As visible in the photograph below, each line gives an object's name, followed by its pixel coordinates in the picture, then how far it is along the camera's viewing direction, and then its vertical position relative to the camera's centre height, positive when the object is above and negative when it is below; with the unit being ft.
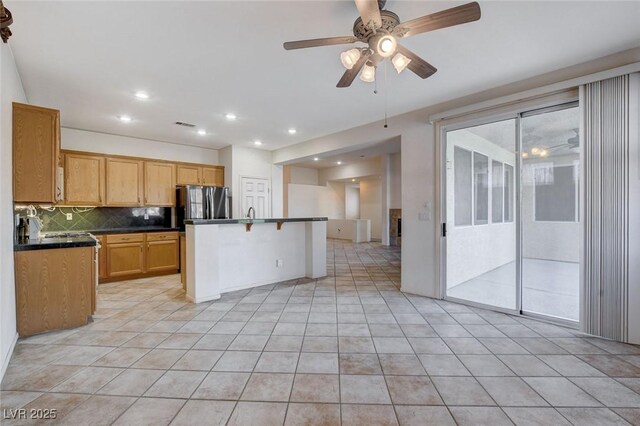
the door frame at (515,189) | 10.17 +0.96
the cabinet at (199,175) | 20.34 +2.82
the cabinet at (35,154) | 9.00 +1.97
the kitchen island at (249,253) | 12.80 -2.13
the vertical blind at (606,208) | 8.82 +0.07
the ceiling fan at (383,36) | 5.49 +3.78
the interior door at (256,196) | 21.95 +1.32
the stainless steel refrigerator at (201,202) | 19.04 +0.74
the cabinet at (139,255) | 16.52 -2.57
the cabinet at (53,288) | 9.19 -2.55
